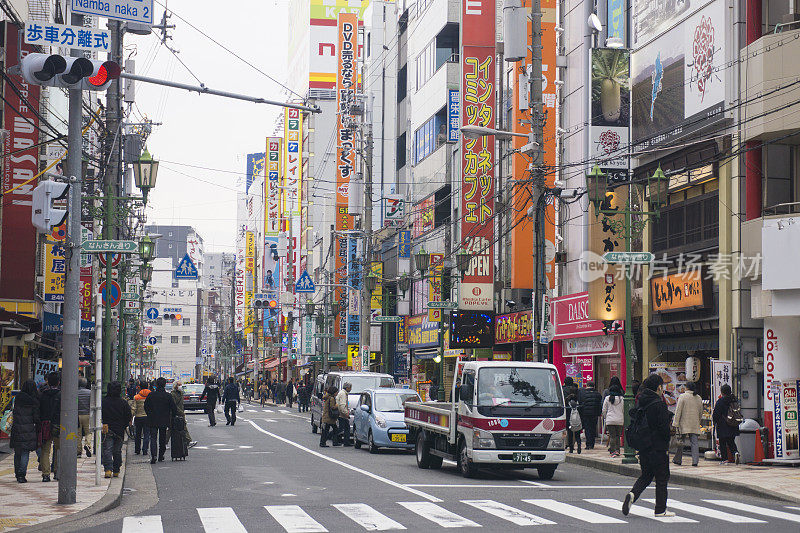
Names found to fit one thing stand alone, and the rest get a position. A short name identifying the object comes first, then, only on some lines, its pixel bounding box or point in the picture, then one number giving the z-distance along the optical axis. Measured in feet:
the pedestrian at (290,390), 236.02
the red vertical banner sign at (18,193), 98.53
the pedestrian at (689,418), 72.13
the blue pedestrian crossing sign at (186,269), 169.07
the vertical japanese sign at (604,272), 98.12
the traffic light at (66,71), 46.32
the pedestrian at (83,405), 68.85
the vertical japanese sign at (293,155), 323.78
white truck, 64.34
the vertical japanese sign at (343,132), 239.71
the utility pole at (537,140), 84.12
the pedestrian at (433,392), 151.24
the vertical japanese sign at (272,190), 371.15
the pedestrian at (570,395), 87.97
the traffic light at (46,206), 47.42
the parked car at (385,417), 88.43
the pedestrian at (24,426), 59.00
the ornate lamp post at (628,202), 74.90
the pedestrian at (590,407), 87.15
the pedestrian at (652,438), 45.24
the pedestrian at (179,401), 80.74
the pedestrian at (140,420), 83.46
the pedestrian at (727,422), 71.36
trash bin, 72.43
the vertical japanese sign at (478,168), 138.10
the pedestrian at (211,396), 128.43
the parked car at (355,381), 105.22
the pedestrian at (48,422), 60.75
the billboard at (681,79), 84.28
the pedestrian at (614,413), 83.30
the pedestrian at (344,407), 96.73
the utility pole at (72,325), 48.83
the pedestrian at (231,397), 137.39
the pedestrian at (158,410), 77.87
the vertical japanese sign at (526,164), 122.21
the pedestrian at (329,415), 97.25
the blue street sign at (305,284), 211.41
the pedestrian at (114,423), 63.46
